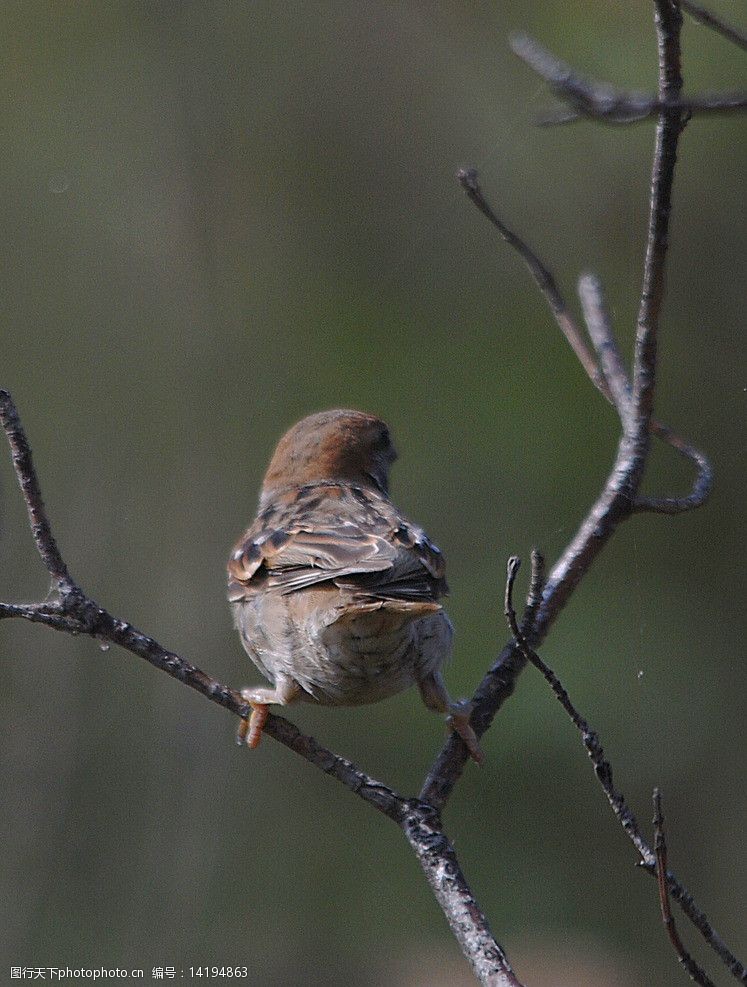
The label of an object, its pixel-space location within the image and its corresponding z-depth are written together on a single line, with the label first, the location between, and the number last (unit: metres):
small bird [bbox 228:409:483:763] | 6.57
